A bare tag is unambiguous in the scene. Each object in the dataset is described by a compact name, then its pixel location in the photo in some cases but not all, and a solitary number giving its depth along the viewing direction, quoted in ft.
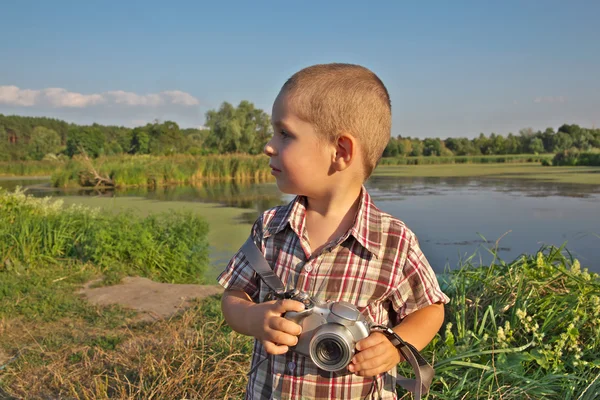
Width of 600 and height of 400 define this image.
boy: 3.30
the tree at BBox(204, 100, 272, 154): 90.84
